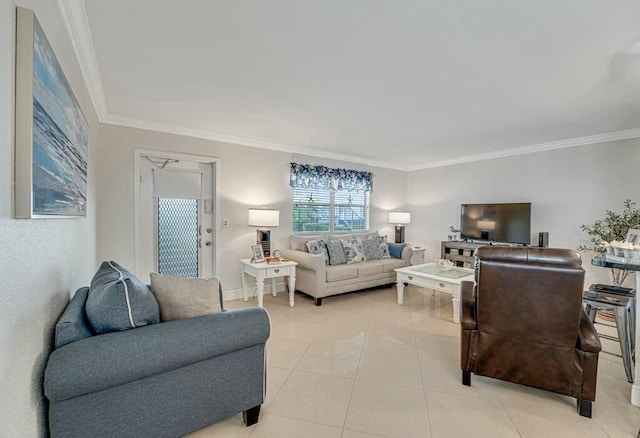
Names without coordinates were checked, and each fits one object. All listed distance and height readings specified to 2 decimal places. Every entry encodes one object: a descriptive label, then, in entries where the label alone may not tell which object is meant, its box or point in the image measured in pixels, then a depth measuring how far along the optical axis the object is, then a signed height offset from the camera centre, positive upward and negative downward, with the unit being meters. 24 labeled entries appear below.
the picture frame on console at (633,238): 2.03 -0.13
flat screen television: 4.54 -0.07
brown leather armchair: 1.83 -0.72
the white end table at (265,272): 3.71 -0.73
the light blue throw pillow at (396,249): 5.03 -0.56
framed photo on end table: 3.91 -0.49
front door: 3.63 +0.03
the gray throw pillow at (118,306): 1.38 -0.44
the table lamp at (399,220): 5.89 -0.05
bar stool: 2.21 -0.72
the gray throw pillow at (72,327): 1.26 -0.50
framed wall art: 1.00 +0.35
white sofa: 3.99 -0.80
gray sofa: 1.22 -0.76
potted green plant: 3.64 -0.11
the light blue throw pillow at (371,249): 4.83 -0.53
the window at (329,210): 4.99 +0.12
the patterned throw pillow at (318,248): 4.29 -0.46
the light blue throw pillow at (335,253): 4.40 -0.54
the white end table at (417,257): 5.01 -0.69
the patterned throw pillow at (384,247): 5.00 -0.52
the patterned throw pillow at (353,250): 4.61 -0.54
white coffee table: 3.43 -0.75
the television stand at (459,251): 4.99 -0.60
